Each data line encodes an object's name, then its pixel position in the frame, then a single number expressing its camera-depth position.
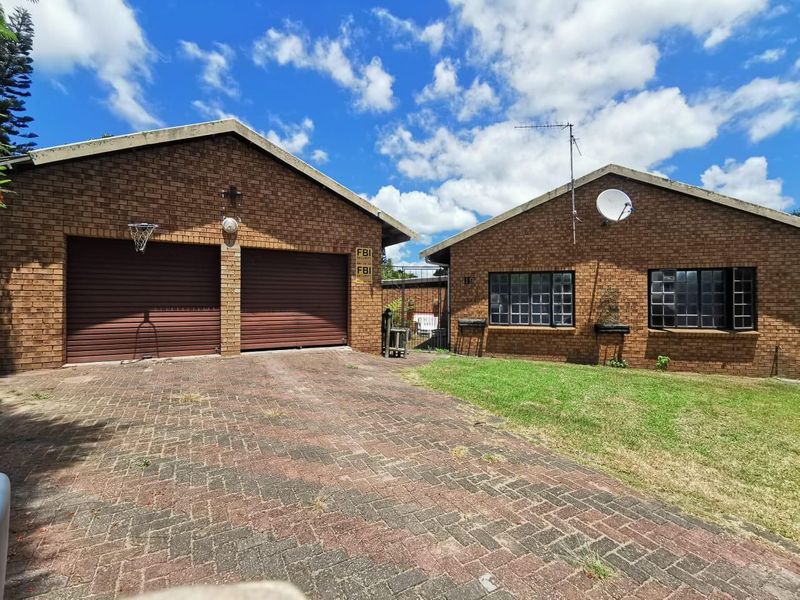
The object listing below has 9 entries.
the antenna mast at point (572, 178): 11.27
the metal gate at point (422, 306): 13.82
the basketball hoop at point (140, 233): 7.96
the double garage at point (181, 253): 7.31
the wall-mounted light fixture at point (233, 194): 8.92
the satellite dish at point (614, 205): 10.92
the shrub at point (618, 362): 10.95
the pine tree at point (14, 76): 21.23
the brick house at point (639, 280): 10.08
